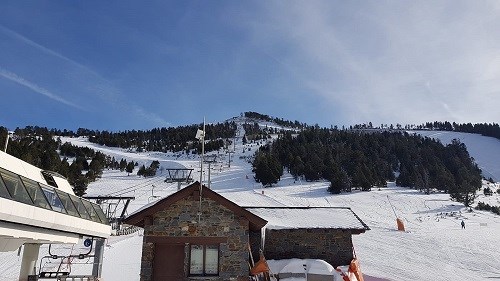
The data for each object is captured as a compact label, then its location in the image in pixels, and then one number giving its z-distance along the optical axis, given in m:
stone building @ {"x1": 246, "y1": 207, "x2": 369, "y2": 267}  16.20
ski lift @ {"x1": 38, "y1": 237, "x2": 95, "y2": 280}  17.52
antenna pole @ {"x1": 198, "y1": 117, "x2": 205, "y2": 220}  14.47
